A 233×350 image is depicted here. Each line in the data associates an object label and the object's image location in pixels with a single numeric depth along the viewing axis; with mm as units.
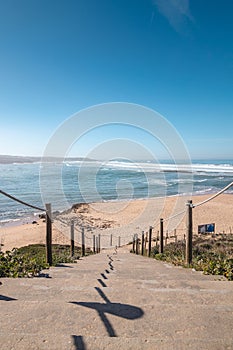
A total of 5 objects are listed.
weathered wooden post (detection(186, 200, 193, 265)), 4684
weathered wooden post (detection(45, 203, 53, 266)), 5023
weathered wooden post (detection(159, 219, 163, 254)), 7716
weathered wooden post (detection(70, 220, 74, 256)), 9281
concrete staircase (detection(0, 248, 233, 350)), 1418
